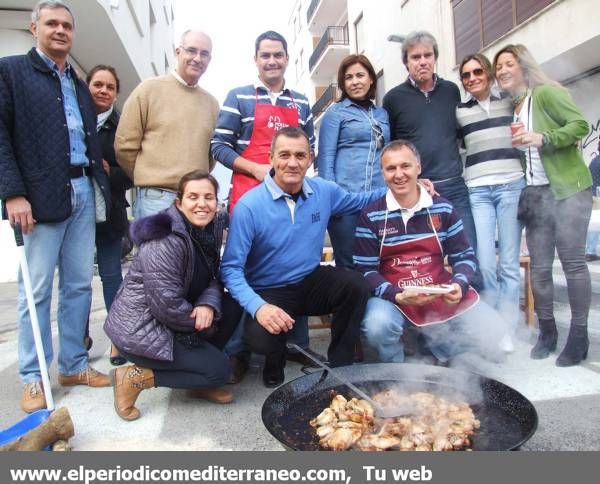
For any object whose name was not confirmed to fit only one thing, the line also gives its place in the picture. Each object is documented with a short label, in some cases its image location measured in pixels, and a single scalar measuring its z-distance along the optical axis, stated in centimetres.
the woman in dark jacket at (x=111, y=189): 318
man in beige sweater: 292
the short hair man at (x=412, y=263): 254
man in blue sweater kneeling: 257
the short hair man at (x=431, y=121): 304
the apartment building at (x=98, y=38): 685
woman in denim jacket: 302
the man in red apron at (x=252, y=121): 290
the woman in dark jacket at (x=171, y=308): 226
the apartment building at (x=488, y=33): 689
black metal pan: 172
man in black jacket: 234
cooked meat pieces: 167
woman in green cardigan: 263
